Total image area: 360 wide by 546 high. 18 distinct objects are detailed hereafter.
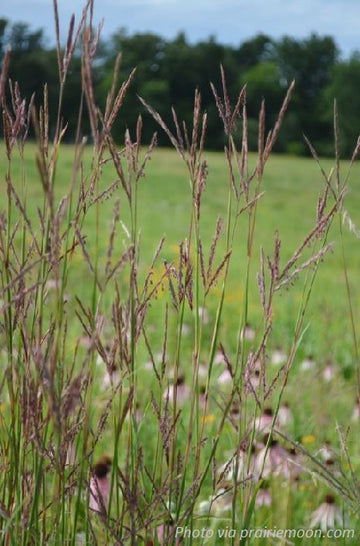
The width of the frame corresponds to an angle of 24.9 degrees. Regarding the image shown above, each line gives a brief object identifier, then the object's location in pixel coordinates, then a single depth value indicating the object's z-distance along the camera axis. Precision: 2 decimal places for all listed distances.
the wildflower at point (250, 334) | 3.34
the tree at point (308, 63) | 54.66
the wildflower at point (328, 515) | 1.59
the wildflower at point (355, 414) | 2.31
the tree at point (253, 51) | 60.23
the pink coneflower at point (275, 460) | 1.60
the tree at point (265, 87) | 50.25
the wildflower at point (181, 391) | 2.13
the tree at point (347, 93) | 45.97
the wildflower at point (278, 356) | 2.92
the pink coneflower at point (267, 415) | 1.85
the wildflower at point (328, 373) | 2.71
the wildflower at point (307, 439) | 2.09
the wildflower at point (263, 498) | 1.64
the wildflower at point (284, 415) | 2.07
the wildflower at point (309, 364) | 2.90
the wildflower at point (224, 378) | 2.55
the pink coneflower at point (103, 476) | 1.48
